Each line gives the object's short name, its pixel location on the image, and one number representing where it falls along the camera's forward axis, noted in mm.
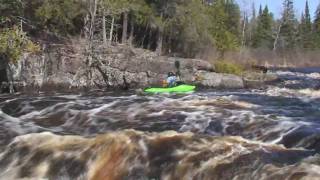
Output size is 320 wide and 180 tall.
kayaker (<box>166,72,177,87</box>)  21588
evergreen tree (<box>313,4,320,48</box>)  78875
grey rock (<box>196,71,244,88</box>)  27641
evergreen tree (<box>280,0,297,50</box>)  77688
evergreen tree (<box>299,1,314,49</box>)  78250
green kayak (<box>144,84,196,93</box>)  20406
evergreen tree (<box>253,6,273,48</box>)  77688
